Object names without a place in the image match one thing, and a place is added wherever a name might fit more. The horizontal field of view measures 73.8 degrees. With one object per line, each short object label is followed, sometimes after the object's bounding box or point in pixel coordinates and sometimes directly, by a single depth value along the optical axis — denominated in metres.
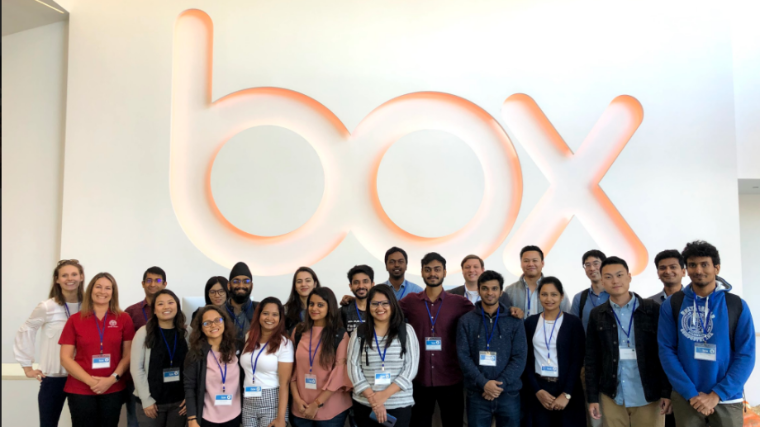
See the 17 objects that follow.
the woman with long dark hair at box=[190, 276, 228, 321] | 3.55
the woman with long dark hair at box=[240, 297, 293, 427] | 2.92
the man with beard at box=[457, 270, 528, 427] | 2.96
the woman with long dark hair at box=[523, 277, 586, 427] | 2.99
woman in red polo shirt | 3.07
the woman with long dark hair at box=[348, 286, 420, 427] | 2.85
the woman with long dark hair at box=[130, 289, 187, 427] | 3.00
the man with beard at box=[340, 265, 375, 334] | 3.21
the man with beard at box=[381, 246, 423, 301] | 3.59
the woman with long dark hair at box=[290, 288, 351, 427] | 2.94
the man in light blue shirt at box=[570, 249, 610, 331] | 3.47
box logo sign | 4.77
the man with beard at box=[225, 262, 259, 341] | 3.48
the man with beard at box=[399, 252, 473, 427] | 3.11
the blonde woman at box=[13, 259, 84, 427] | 3.30
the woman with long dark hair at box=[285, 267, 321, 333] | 3.39
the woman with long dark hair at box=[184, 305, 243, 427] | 2.89
